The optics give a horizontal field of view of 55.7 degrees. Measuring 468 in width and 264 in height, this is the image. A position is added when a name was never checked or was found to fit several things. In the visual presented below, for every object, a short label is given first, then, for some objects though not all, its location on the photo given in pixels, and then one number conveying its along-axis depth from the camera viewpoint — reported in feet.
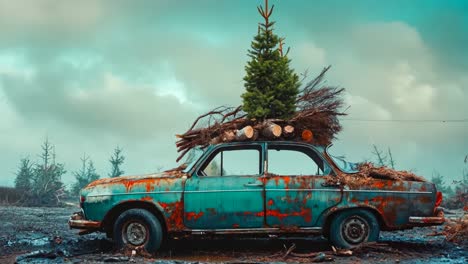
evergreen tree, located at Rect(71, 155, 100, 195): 146.49
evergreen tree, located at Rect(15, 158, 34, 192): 163.77
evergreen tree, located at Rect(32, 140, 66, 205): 96.02
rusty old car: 22.44
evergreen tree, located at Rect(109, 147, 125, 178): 160.25
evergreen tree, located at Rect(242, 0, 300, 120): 25.75
